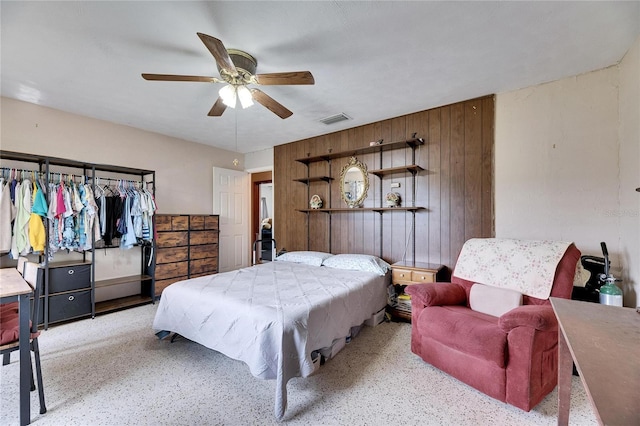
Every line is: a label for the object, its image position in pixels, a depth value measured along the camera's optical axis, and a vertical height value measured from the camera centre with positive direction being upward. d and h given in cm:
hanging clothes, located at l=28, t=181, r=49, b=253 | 289 -7
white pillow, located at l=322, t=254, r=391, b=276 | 317 -61
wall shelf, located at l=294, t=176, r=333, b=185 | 421 +57
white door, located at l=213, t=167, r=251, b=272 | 510 +0
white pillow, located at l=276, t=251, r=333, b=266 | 363 -61
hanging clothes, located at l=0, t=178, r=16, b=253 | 278 -1
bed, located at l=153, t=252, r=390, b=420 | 175 -77
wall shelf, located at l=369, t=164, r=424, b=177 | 329 +57
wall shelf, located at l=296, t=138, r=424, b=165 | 335 +89
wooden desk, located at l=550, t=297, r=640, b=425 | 66 -48
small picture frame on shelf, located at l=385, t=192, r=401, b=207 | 349 +19
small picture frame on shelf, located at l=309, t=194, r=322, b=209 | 425 +19
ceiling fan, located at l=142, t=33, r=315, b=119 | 185 +102
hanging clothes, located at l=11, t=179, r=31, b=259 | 283 -8
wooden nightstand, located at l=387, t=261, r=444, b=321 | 296 -72
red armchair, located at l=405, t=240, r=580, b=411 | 167 -89
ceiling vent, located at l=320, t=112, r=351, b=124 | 352 +130
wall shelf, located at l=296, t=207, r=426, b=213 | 340 +6
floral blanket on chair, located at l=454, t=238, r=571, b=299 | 213 -44
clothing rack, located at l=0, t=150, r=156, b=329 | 296 -44
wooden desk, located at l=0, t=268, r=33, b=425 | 155 -75
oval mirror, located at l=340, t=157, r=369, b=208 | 389 +47
